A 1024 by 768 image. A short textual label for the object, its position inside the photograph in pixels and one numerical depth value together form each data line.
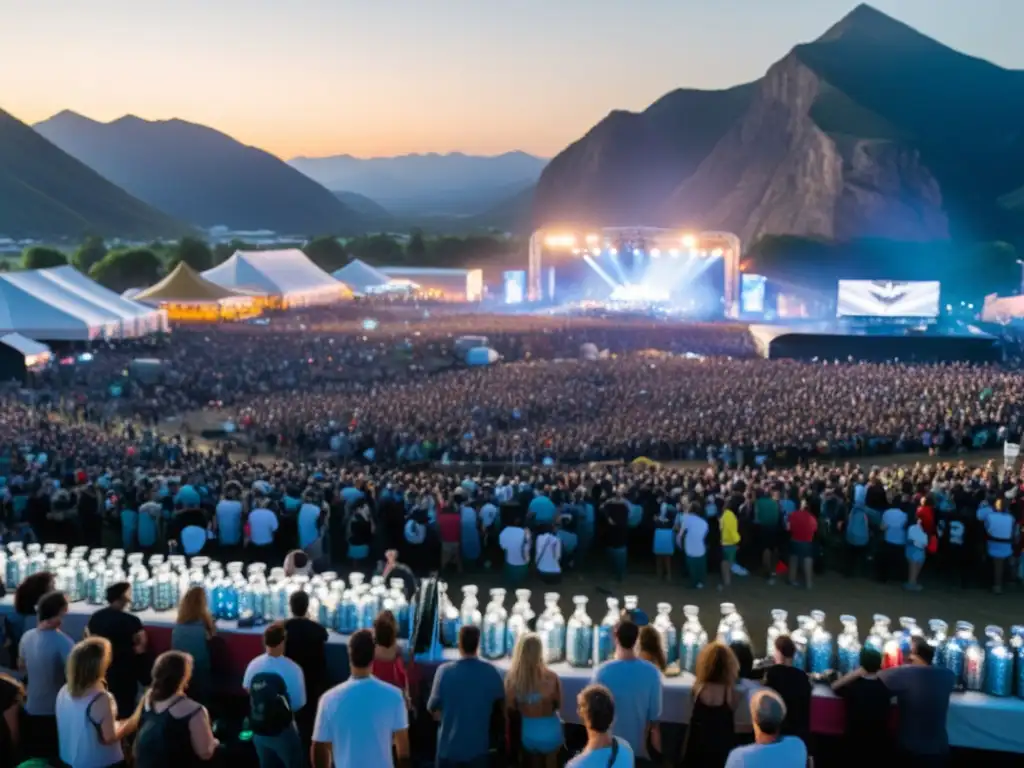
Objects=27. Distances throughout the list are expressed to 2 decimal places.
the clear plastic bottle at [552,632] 5.77
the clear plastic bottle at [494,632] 5.78
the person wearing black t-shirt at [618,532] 9.81
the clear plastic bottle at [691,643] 5.63
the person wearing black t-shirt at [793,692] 4.87
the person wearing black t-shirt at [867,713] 5.04
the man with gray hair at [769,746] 3.83
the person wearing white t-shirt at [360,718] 4.25
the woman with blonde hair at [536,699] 4.61
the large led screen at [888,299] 40.97
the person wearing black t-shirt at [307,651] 5.46
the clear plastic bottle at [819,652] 5.59
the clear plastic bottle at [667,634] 5.67
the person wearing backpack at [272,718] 4.50
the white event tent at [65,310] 32.88
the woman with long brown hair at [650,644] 5.00
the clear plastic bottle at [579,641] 5.74
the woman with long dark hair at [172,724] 4.10
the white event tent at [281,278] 51.66
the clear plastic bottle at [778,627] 5.55
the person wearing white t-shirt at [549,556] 9.45
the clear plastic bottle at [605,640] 5.73
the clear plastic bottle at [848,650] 5.54
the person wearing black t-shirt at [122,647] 5.42
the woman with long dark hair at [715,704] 4.64
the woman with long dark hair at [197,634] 5.65
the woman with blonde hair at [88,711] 4.34
